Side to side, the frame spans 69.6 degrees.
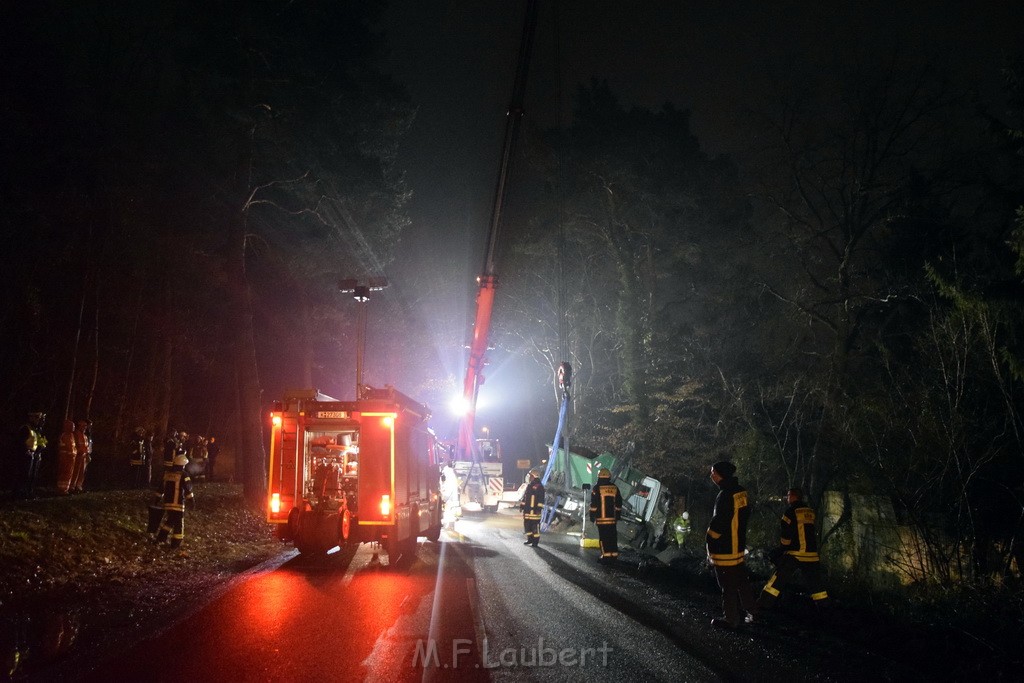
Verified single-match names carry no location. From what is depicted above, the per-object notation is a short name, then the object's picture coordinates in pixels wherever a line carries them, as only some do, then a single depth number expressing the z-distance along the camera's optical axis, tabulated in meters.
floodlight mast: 16.20
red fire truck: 11.05
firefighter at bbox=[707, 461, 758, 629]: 7.17
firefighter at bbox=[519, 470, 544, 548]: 14.52
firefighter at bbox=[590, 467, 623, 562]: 11.75
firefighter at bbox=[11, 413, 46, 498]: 12.60
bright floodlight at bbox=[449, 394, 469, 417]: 22.20
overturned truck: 15.39
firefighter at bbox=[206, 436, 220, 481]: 24.80
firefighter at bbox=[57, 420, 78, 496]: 14.13
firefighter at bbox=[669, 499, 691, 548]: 15.84
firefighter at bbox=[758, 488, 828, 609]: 7.97
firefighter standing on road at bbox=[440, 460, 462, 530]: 21.20
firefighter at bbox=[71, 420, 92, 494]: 14.71
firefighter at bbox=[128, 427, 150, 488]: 17.92
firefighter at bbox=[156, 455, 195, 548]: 11.21
